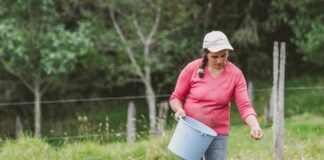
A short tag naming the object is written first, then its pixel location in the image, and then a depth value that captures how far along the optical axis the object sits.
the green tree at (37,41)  23.81
